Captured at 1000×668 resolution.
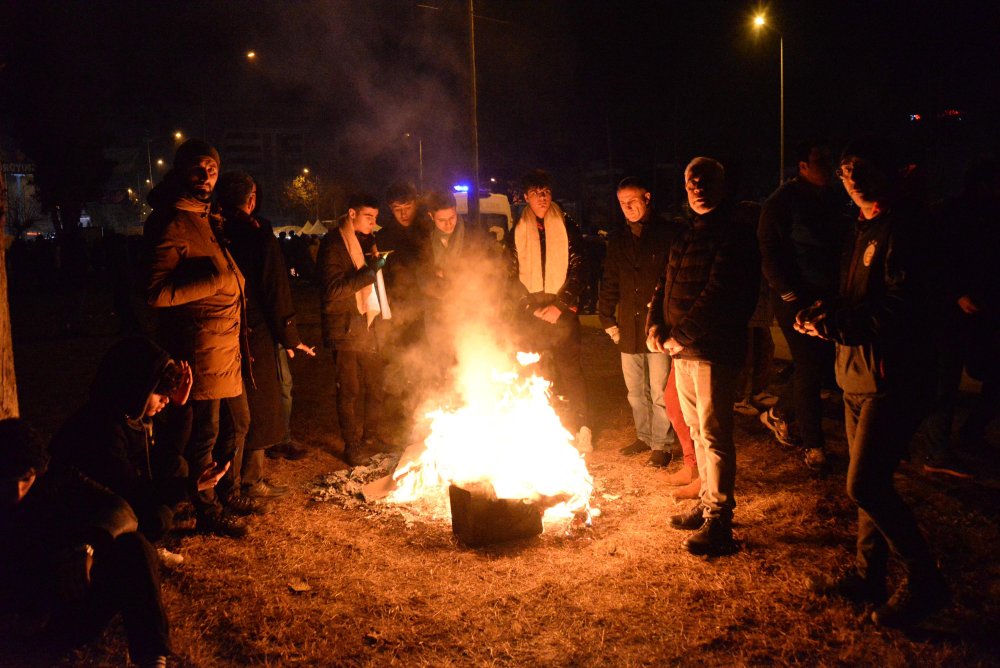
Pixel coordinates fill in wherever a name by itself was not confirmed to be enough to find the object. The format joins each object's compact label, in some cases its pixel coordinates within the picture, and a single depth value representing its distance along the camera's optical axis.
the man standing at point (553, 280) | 6.49
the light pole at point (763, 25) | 22.50
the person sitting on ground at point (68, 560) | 2.78
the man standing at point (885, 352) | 3.31
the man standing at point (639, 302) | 5.79
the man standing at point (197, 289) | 4.30
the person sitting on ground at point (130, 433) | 3.39
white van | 20.61
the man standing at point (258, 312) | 5.27
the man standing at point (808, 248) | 5.34
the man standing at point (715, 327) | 4.34
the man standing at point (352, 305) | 6.17
